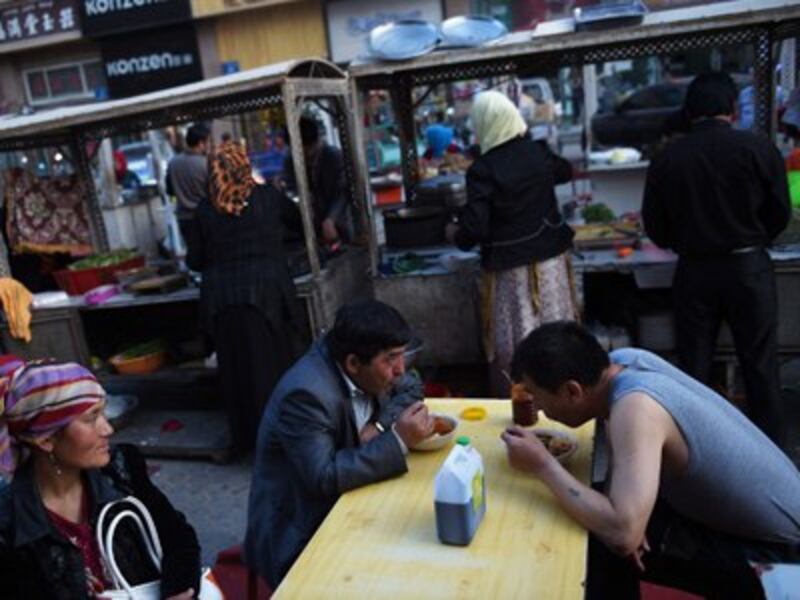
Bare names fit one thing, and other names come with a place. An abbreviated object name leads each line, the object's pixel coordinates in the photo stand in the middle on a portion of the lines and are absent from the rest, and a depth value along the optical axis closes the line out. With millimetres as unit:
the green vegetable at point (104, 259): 5418
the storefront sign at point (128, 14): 14758
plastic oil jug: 1841
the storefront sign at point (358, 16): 14258
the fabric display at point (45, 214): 5598
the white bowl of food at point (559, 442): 2265
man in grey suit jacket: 2209
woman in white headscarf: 3965
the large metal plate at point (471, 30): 4441
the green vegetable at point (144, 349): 5363
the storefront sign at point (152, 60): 15203
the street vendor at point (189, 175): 7264
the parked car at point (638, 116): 12727
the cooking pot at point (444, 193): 5562
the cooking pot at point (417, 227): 5285
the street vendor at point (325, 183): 5465
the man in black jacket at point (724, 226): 3596
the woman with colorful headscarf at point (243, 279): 4168
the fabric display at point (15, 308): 4973
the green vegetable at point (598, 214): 5250
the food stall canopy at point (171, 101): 4242
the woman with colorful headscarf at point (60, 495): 1917
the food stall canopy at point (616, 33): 3922
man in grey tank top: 1888
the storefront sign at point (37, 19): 15258
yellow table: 1739
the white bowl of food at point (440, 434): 2408
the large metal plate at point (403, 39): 4434
